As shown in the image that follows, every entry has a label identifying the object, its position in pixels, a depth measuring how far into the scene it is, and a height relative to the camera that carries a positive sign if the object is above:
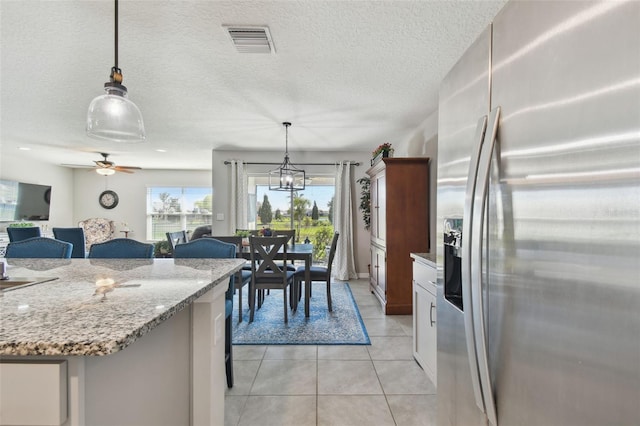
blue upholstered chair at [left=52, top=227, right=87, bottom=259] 4.79 -0.34
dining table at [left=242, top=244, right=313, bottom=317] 3.45 -0.52
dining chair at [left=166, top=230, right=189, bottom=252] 4.02 -0.31
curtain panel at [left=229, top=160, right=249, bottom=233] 5.54 +0.39
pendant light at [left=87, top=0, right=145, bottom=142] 1.63 +0.61
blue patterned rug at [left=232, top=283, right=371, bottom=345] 2.85 -1.21
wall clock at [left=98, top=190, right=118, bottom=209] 7.92 +0.48
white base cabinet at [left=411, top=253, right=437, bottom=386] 2.05 -0.73
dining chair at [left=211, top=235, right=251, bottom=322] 3.30 -0.69
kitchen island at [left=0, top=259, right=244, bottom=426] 0.66 -0.37
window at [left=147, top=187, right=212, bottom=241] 8.10 +0.21
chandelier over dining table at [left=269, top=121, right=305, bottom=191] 4.17 +0.59
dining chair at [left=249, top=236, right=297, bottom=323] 3.24 -0.59
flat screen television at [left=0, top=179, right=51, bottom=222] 5.75 +0.34
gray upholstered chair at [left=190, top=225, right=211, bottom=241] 6.03 -0.33
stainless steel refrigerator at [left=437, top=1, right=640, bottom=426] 0.52 +0.00
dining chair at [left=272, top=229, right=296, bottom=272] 4.08 -0.25
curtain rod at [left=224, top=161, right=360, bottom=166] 5.62 +1.04
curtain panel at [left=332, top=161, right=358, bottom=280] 5.55 -0.03
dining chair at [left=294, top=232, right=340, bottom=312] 3.61 -0.72
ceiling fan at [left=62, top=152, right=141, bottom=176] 5.66 +0.97
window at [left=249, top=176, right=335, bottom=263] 5.93 +0.14
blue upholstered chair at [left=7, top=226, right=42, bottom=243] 4.66 -0.27
